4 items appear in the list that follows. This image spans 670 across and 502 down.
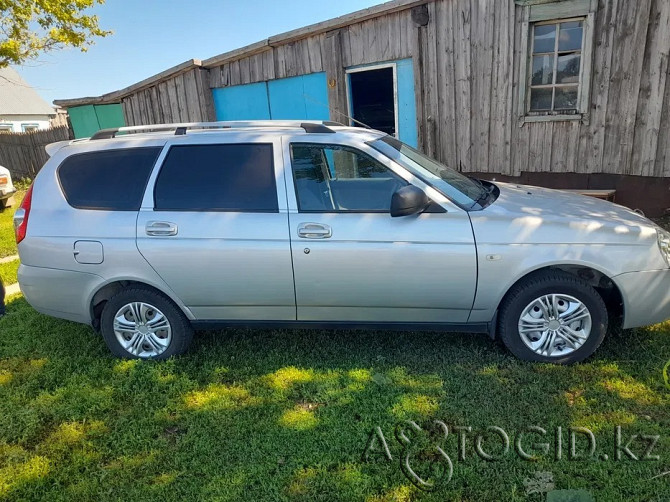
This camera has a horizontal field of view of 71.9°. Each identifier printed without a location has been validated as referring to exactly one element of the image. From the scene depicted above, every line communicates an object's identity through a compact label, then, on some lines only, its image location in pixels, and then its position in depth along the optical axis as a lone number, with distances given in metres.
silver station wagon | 3.23
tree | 13.24
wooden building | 5.89
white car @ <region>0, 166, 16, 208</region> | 10.63
